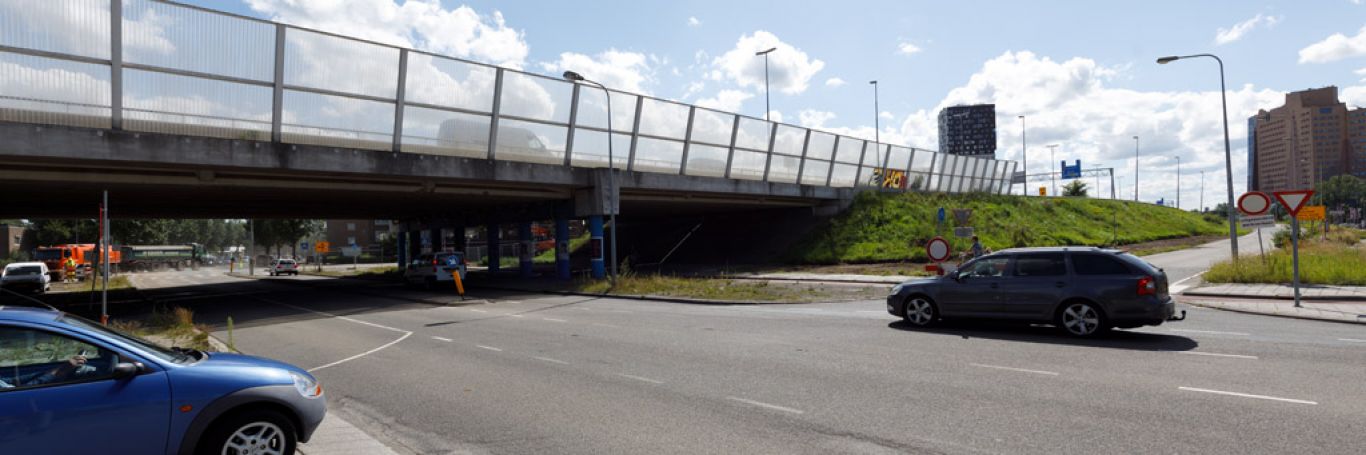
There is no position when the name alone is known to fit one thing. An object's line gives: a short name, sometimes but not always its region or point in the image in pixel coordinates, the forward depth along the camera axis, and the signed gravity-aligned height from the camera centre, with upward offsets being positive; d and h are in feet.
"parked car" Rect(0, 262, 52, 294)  109.70 -6.72
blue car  13.16 -3.19
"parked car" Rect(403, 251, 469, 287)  94.53 -4.32
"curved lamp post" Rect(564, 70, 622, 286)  82.56 +5.93
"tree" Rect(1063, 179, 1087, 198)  241.35 +15.94
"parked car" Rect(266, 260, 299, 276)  173.99 -7.97
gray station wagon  33.73 -2.84
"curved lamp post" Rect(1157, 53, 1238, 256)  75.85 +7.69
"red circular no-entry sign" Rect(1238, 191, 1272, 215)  53.16 +2.47
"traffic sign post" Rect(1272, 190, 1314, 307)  46.57 +2.30
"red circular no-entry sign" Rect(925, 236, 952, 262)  52.85 -1.04
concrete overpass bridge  53.47 +10.28
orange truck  160.76 -4.77
